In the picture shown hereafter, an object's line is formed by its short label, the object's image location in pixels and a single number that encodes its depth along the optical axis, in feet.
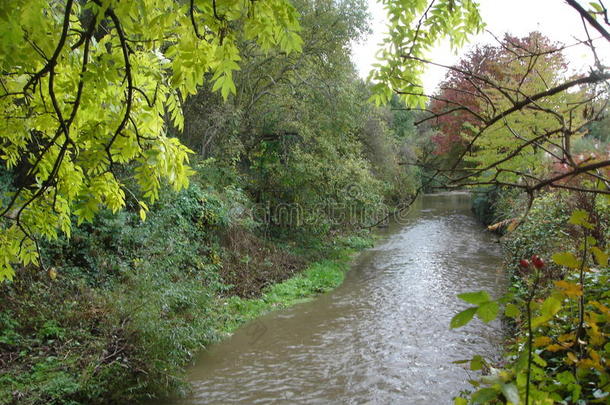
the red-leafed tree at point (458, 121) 54.90
